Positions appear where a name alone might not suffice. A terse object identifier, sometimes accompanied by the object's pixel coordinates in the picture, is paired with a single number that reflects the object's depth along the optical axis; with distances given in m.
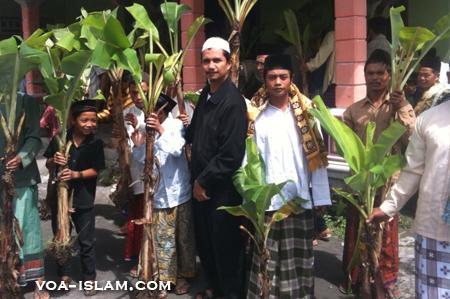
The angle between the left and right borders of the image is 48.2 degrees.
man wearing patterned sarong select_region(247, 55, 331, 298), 3.13
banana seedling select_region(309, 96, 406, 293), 2.58
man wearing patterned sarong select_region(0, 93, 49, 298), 3.55
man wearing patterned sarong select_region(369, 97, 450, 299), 2.28
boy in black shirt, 3.63
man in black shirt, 3.21
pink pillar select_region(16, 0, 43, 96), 9.57
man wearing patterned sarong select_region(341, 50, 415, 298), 3.03
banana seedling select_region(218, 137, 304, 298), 2.90
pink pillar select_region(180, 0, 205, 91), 6.73
